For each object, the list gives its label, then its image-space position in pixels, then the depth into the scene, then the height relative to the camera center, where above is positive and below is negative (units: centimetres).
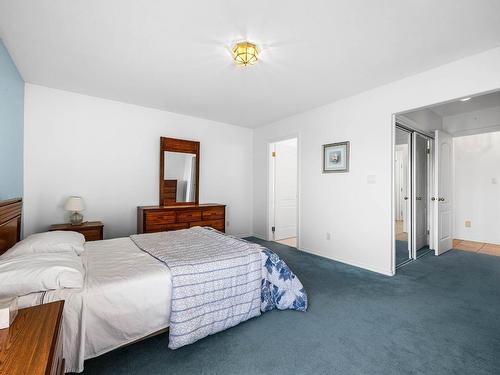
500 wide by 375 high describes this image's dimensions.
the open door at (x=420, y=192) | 394 -4
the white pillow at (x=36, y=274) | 129 -49
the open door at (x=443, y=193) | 403 -6
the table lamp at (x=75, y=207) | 309 -24
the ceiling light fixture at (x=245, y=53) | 219 +127
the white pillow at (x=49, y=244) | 174 -43
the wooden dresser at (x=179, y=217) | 353 -45
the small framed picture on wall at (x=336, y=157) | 360 +50
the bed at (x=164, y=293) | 144 -74
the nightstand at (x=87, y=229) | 297 -50
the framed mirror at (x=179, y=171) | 409 +31
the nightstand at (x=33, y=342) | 71 -52
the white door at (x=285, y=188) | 507 +2
